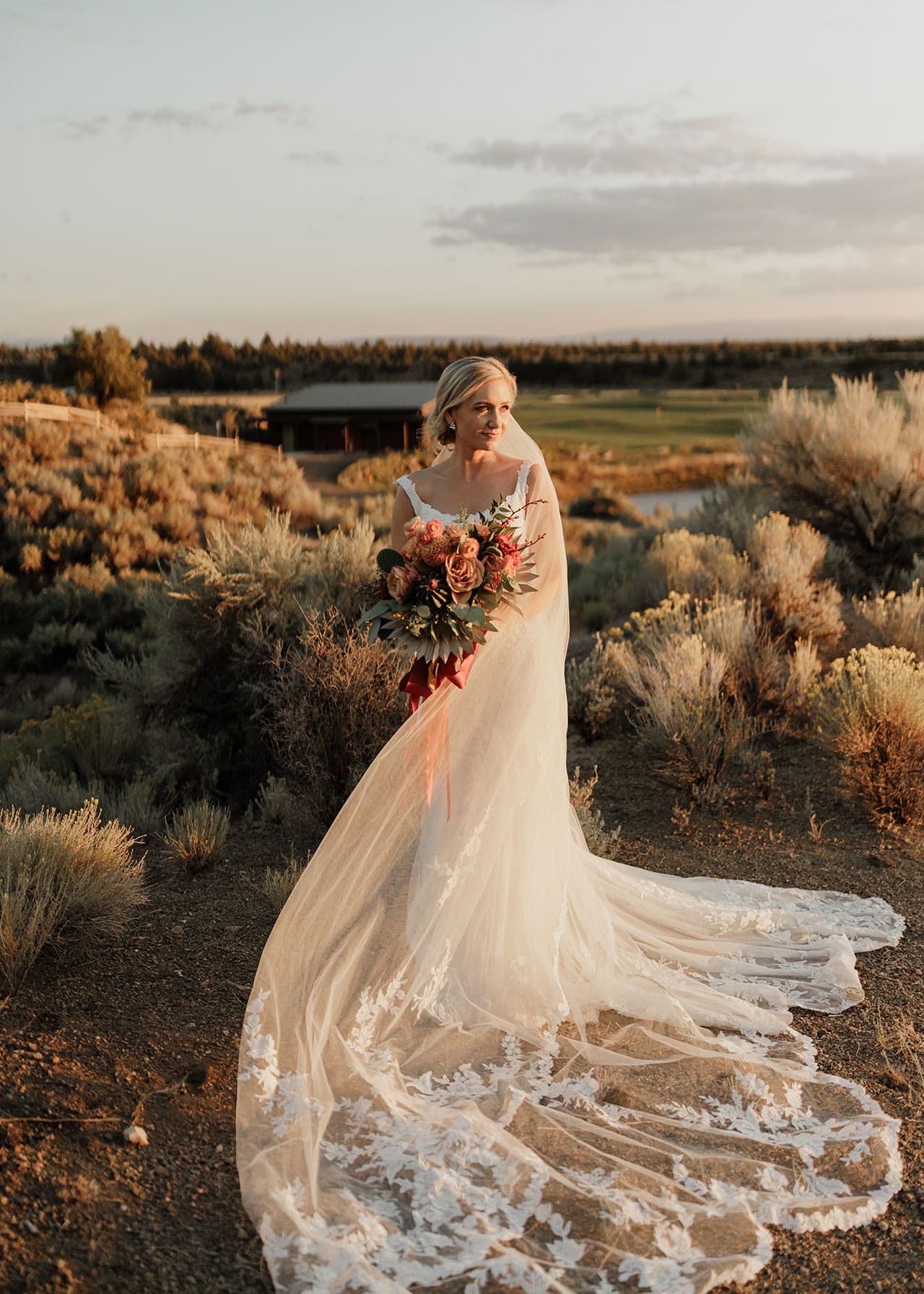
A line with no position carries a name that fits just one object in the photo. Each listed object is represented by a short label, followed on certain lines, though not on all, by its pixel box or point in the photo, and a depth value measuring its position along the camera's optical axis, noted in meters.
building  43.72
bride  3.03
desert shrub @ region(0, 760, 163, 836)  6.84
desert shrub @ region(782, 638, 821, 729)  8.35
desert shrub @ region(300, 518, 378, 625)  8.69
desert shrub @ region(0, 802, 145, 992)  4.44
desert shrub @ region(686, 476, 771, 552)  12.62
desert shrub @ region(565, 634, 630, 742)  8.30
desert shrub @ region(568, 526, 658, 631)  12.92
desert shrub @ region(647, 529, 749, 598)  10.77
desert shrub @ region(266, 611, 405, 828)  6.79
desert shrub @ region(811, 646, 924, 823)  6.75
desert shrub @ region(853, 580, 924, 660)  9.23
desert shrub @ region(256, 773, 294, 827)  6.82
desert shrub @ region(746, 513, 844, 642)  10.03
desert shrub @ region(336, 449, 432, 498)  33.25
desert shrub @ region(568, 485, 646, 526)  30.98
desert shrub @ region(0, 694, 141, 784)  8.52
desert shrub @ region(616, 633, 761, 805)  7.22
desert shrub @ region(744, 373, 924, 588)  12.20
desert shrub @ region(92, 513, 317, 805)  8.09
